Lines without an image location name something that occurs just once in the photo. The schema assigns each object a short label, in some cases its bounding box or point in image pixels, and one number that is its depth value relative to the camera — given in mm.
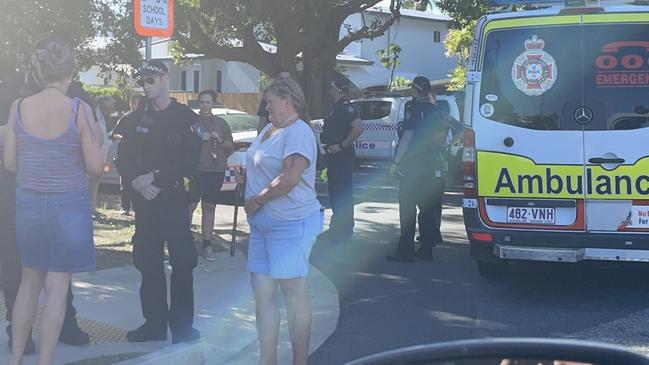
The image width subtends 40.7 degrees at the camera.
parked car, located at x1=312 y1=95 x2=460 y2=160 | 20797
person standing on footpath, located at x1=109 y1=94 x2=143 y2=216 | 6066
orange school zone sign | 7391
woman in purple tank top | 4914
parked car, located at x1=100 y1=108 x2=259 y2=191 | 11562
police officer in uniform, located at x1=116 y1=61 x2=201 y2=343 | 5871
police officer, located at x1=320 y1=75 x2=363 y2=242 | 9750
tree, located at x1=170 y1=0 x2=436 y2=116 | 21688
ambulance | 7152
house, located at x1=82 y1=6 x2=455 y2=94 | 42094
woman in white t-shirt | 5145
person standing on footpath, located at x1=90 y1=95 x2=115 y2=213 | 5358
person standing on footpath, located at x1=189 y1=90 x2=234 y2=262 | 9078
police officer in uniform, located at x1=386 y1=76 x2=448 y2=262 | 9016
